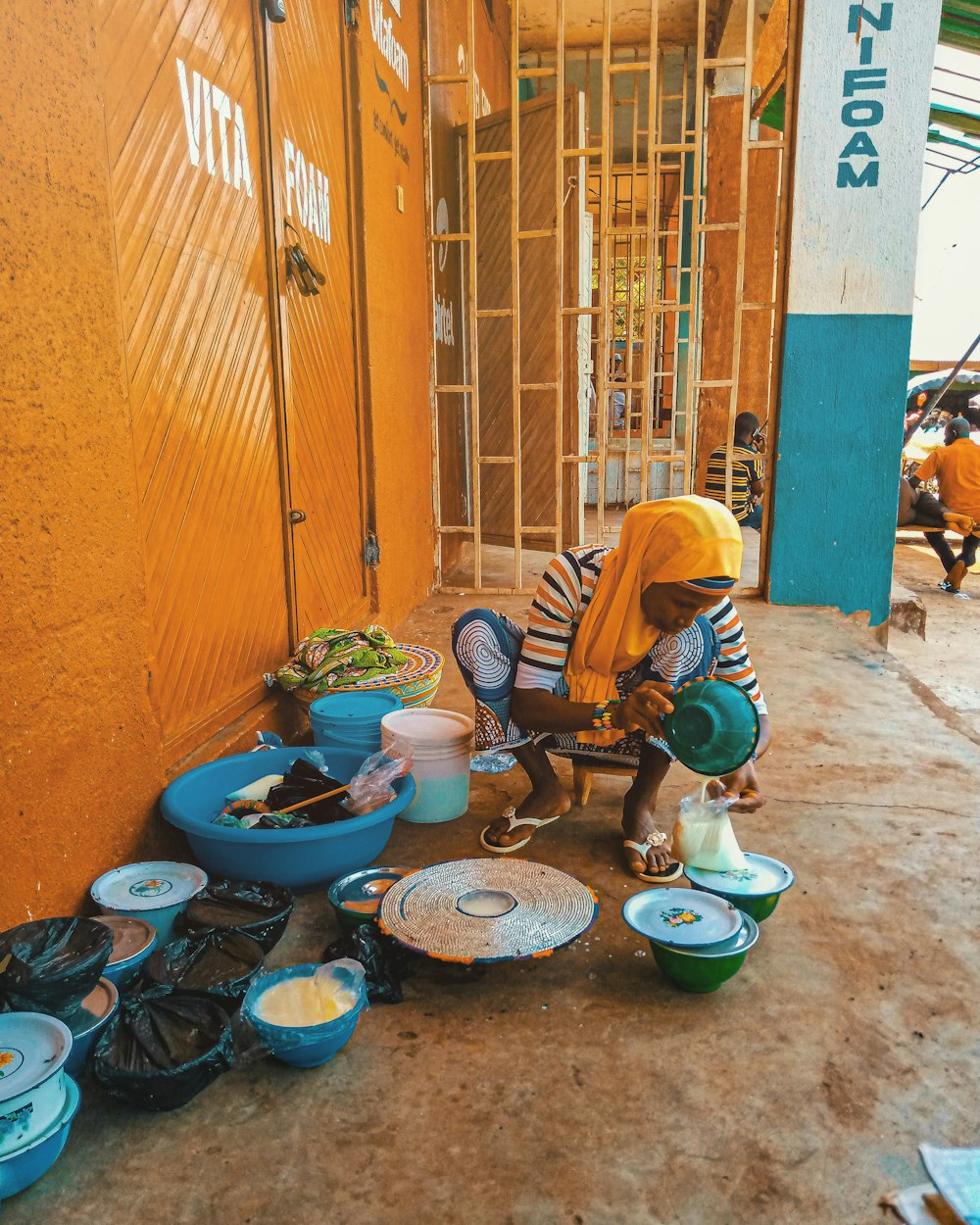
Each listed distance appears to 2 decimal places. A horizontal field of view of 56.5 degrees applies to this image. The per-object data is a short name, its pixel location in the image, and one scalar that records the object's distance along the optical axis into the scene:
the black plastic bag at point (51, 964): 1.57
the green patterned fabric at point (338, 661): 3.10
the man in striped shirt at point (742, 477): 5.98
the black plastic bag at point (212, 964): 1.77
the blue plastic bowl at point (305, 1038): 1.62
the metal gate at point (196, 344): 2.40
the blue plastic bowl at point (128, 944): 1.80
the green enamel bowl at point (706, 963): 1.84
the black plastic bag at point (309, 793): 2.27
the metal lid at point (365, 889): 2.08
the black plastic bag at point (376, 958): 1.89
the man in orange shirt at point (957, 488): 8.20
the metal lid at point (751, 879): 2.09
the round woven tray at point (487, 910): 1.88
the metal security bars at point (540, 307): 5.40
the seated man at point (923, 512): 8.41
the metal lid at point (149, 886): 2.00
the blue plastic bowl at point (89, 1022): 1.61
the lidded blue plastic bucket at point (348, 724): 2.82
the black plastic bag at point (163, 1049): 1.53
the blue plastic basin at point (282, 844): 2.13
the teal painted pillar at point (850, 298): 4.95
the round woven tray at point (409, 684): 3.07
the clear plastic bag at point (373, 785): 2.30
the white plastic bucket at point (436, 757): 2.63
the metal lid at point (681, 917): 1.89
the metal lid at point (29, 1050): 1.41
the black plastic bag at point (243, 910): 1.96
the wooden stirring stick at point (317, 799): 2.31
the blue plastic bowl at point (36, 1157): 1.37
